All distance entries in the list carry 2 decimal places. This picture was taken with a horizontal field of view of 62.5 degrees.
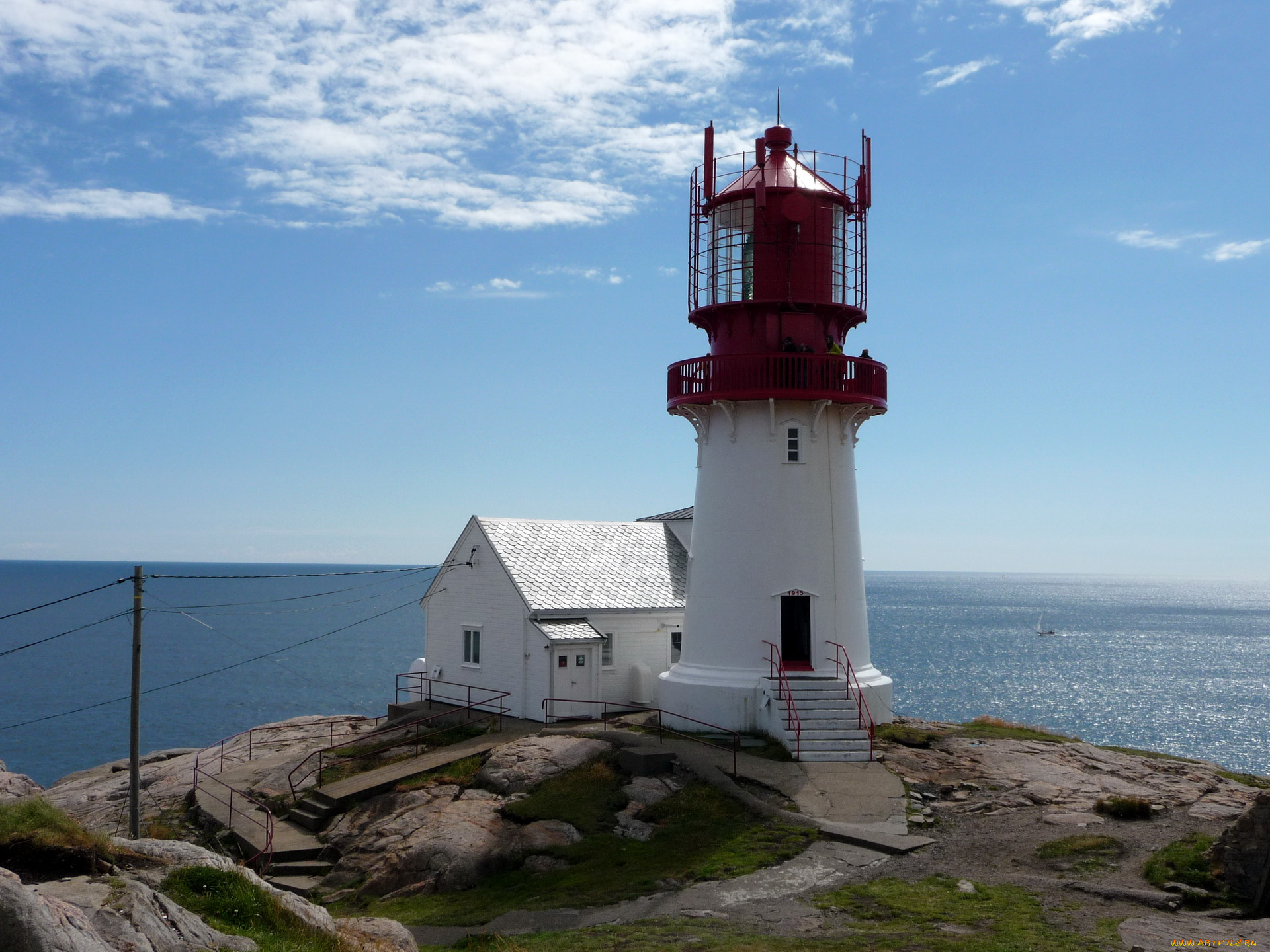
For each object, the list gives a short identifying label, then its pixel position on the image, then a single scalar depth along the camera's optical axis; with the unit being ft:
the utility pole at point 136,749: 66.23
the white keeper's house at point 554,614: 90.12
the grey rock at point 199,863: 33.63
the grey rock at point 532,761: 69.36
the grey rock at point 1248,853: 43.83
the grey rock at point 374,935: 33.71
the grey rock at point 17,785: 90.73
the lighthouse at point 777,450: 79.10
